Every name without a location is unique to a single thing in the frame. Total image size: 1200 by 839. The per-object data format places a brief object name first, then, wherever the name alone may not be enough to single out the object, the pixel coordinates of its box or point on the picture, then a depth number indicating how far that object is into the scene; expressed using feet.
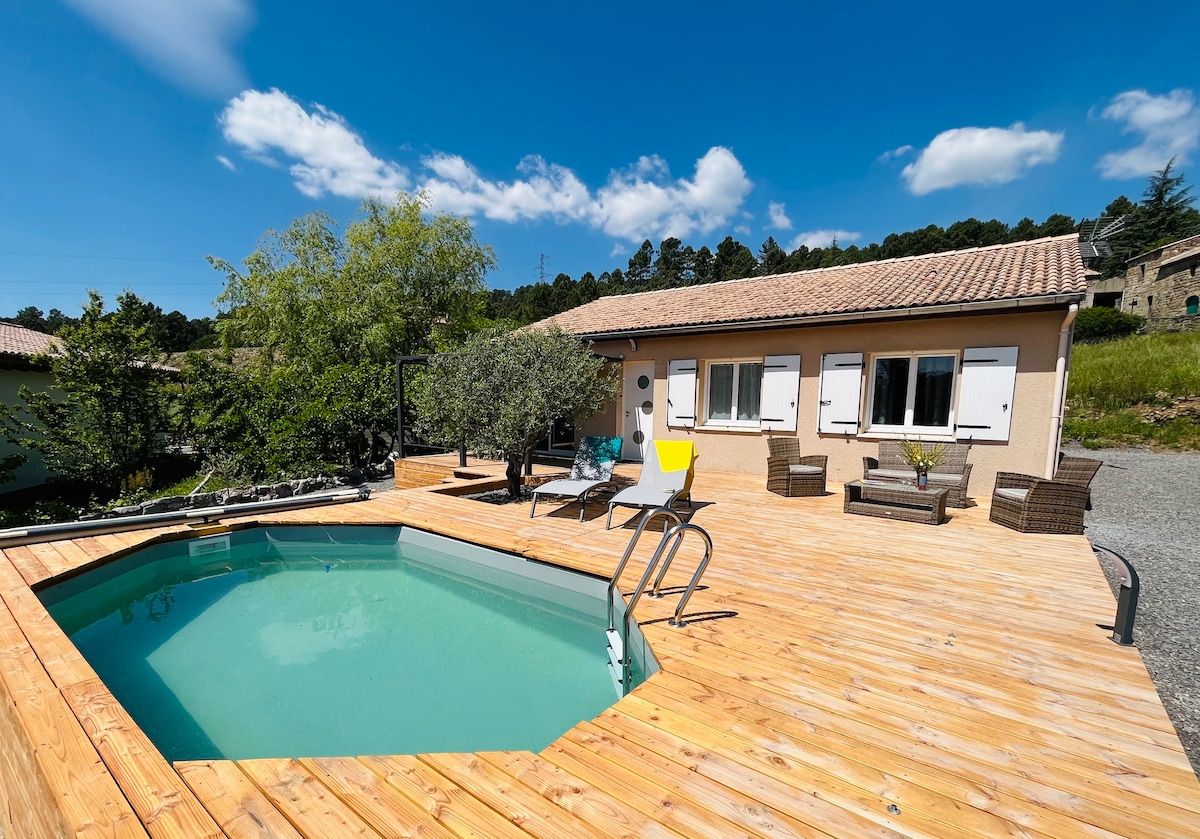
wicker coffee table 19.58
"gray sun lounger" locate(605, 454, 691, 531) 19.25
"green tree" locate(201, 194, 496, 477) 53.52
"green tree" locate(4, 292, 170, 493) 33.60
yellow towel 22.48
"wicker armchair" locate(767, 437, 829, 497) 25.04
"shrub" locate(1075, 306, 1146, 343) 79.56
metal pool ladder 10.50
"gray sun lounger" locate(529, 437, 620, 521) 21.83
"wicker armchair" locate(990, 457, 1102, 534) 17.83
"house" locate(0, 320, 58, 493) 36.88
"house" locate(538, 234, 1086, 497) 24.09
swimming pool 10.69
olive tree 24.13
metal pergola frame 34.88
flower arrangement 20.76
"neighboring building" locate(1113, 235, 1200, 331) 77.25
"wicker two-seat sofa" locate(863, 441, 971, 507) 22.34
